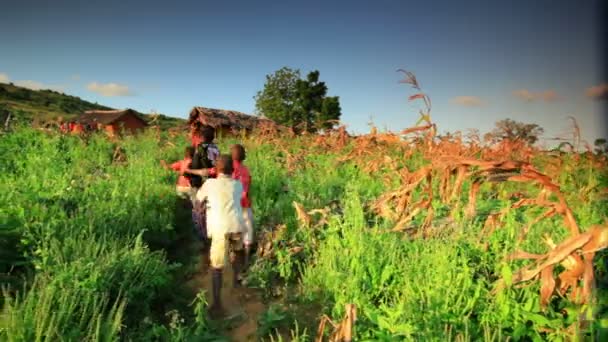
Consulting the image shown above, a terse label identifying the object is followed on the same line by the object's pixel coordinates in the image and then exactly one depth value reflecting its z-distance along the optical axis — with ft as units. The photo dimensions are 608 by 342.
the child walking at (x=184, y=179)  19.49
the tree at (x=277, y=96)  178.91
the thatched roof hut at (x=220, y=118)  63.72
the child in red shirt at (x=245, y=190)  15.40
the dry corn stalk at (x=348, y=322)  4.92
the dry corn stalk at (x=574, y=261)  5.24
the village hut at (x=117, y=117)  122.62
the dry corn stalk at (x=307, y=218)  14.48
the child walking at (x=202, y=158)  18.74
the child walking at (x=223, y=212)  13.87
